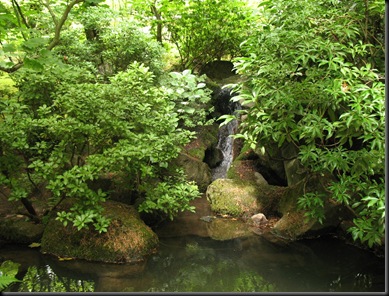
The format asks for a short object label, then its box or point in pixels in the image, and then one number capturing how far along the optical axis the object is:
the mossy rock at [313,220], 6.09
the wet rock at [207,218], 7.22
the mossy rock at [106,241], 5.20
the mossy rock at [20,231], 5.75
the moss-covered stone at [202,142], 9.95
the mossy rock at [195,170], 9.00
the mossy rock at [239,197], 7.50
